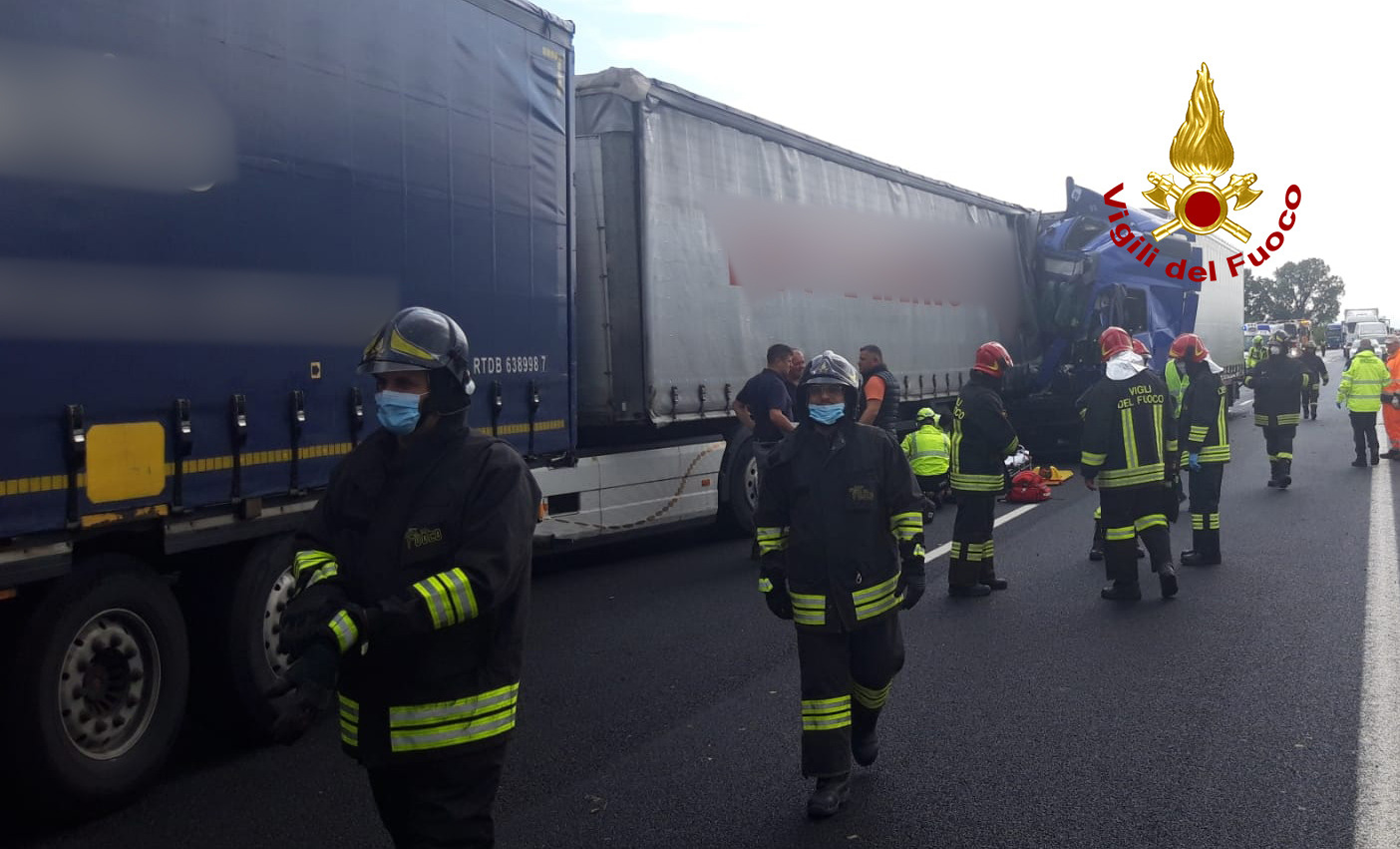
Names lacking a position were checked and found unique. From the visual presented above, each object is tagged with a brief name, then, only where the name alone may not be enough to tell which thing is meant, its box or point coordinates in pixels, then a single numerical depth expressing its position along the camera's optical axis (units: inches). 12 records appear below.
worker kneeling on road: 461.1
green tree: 5880.4
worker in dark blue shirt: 411.8
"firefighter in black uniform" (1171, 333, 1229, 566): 401.1
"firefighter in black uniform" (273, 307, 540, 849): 123.6
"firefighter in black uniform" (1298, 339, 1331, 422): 972.6
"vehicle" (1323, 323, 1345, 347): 3940.9
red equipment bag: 581.6
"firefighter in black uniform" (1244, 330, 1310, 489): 601.6
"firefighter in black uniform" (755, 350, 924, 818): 191.9
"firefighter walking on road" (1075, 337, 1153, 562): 376.3
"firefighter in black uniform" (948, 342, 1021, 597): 358.9
